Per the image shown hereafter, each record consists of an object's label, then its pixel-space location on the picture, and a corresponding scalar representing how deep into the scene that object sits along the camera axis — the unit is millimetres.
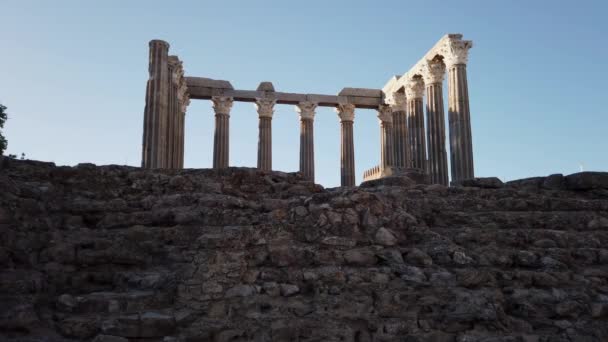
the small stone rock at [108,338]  5758
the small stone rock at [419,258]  7716
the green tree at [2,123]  21266
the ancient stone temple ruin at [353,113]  20844
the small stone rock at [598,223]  9758
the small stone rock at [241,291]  6766
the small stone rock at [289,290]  6922
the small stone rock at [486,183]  13125
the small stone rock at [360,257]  7645
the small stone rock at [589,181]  12773
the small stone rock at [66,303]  6387
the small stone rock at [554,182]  13273
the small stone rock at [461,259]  7780
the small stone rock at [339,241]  7914
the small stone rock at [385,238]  8086
